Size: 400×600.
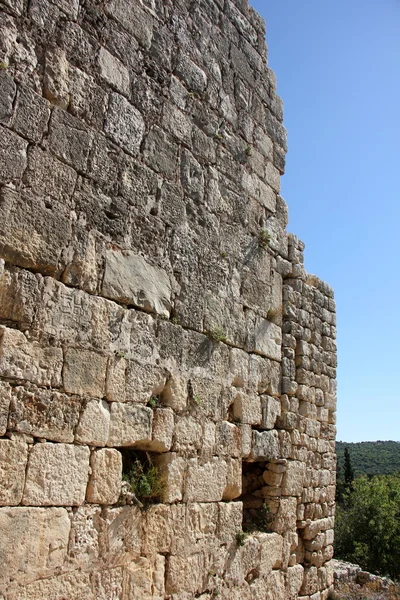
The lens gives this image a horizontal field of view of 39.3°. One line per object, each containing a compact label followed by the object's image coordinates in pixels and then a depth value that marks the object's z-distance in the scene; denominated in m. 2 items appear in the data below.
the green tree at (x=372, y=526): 13.67
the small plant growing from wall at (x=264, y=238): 5.57
